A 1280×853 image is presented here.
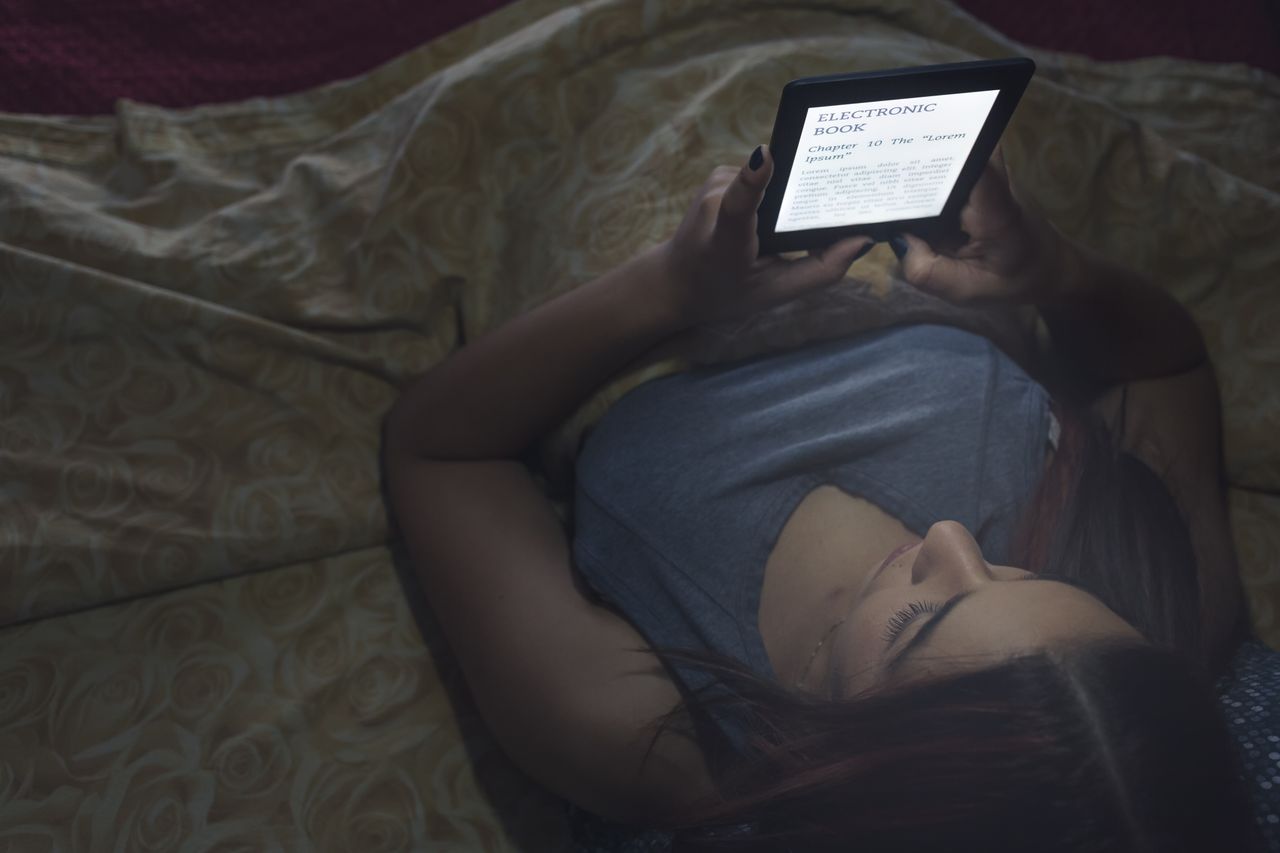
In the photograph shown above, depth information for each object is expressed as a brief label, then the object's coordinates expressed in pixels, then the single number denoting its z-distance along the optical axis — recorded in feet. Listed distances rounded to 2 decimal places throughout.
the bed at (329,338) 2.54
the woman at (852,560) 1.63
